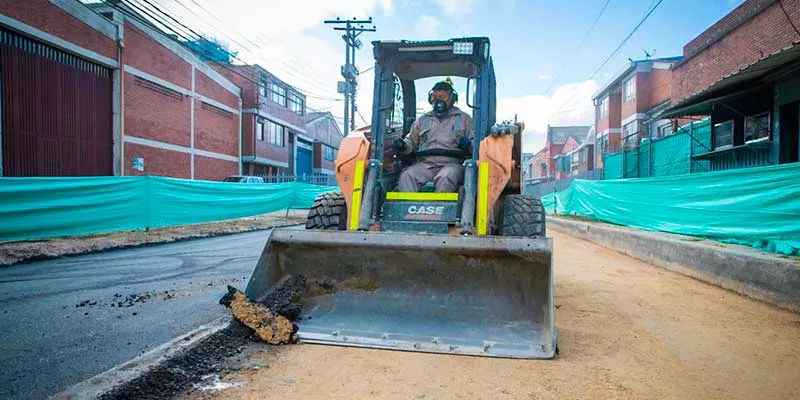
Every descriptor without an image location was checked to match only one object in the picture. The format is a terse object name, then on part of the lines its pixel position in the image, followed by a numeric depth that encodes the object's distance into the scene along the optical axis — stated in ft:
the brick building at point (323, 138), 148.46
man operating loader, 15.93
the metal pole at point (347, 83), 94.33
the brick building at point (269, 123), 104.27
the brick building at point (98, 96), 47.80
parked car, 79.31
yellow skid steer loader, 11.43
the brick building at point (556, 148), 173.88
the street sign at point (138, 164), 65.94
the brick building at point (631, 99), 94.79
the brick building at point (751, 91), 34.96
